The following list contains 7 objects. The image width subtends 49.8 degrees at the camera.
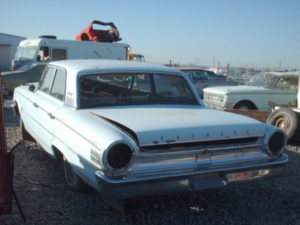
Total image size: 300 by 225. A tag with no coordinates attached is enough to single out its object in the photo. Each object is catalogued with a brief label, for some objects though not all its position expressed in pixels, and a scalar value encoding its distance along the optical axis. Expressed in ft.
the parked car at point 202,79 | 43.80
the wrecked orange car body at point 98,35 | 43.88
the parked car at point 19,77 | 34.27
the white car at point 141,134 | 8.57
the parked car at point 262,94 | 26.89
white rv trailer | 37.83
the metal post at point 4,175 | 7.97
